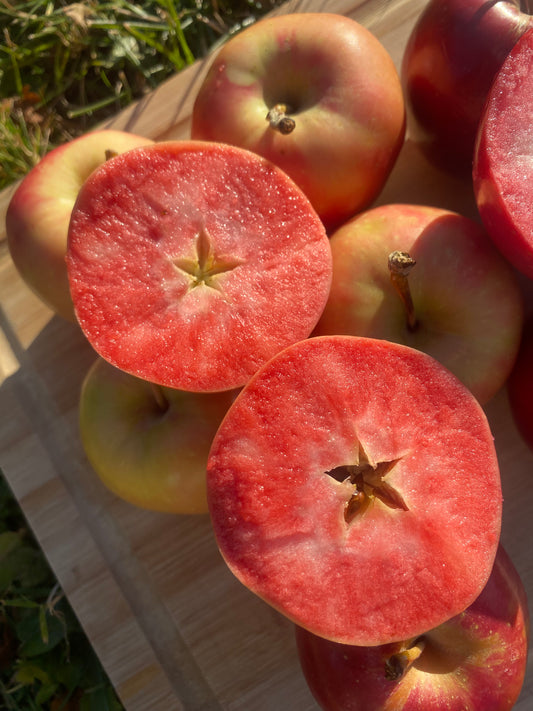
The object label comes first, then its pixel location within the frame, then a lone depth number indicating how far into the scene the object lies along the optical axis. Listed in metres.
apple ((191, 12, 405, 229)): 0.20
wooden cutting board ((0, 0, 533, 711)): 0.22
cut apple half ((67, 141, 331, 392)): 0.17
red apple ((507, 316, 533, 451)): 0.21
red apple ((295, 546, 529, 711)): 0.17
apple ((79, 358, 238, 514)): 0.20
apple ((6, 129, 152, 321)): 0.22
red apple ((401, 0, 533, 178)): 0.20
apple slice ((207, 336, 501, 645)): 0.15
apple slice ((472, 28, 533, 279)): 0.18
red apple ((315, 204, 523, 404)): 0.19
